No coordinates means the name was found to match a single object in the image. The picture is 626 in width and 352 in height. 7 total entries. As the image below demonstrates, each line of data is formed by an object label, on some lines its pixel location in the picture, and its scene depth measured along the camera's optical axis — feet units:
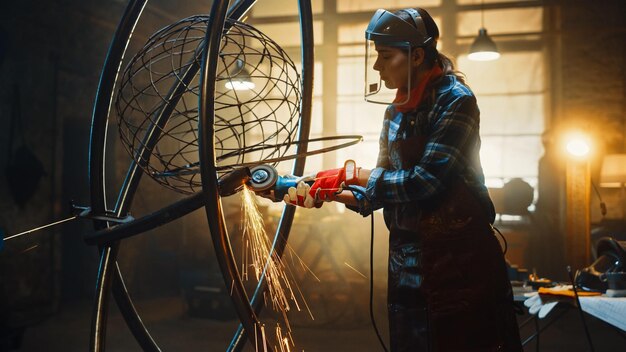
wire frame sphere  5.72
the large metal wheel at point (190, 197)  5.20
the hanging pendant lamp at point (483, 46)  24.07
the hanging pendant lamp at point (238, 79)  22.04
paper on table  8.89
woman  5.75
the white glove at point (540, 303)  11.73
